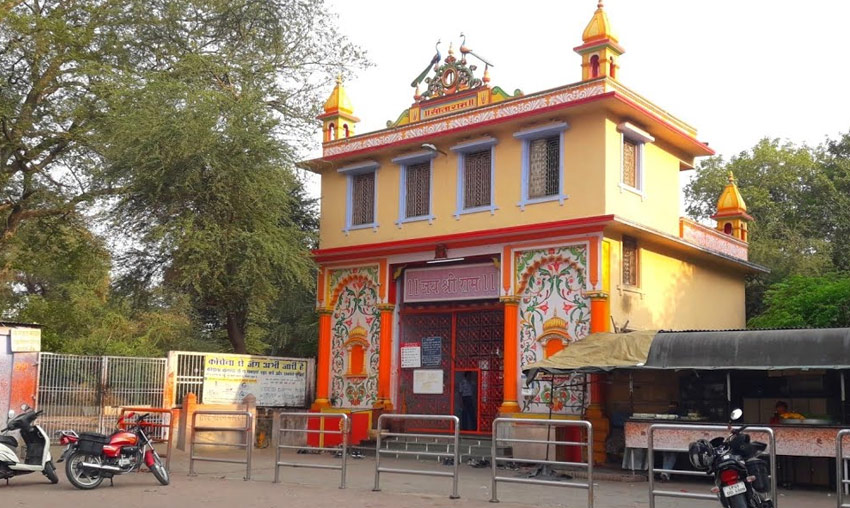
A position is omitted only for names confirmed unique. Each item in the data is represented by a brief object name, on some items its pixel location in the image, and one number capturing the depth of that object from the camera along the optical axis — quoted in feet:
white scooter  43.39
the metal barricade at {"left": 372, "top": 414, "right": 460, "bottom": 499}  39.59
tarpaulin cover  54.60
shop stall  48.96
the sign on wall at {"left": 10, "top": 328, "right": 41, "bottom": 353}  62.39
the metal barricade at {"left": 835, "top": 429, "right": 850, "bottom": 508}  30.83
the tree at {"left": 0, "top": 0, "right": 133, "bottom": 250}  74.95
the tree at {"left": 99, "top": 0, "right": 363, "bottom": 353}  70.95
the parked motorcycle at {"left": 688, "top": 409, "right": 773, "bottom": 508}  29.93
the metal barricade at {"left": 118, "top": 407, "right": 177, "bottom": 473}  47.98
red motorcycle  43.01
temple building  64.85
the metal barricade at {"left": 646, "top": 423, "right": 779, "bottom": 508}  31.45
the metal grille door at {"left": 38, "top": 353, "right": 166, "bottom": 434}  65.46
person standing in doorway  70.49
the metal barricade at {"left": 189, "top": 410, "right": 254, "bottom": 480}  46.10
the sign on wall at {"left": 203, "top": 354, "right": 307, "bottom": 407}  72.79
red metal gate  70.13
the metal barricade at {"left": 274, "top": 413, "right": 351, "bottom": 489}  43.47
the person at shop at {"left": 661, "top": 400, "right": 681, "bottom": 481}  52.01
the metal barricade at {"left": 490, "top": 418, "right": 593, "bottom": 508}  36.27
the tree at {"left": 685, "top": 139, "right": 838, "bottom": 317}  97.25
